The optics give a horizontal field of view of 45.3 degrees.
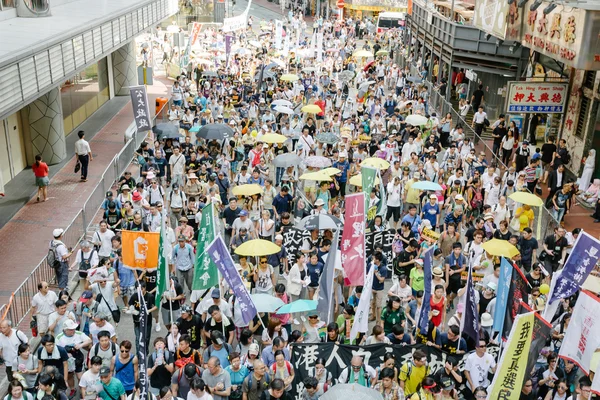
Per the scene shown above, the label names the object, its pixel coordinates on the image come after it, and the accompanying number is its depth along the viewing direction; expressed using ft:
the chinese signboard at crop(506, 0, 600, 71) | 57.06
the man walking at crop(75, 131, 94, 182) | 65.23
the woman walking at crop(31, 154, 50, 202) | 58.25
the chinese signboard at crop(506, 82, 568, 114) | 67.82
